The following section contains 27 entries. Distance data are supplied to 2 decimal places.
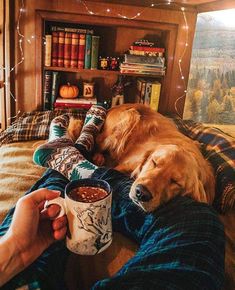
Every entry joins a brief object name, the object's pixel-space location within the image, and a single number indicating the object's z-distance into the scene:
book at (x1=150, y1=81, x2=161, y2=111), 2.34
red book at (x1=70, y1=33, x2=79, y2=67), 2.22
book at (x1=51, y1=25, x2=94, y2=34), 2.21
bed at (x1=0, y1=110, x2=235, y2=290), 0.84
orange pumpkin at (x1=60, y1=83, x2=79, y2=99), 2.30
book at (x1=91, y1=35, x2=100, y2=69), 2.23
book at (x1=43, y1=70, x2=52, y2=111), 2.27
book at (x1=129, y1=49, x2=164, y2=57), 2.28
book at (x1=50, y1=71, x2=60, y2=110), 2.29
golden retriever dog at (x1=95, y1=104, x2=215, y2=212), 1.00
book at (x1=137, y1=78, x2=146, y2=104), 2.36
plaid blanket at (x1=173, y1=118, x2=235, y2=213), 1.19
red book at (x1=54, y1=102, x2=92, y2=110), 2.26
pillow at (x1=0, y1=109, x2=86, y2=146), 1.78
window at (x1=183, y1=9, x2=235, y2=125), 1.82
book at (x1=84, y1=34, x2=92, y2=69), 2.23
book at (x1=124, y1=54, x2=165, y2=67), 2.23
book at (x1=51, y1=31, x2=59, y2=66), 2.21
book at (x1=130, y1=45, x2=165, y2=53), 2.27
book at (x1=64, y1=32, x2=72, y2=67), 2.21
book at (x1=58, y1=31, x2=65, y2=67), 2.21
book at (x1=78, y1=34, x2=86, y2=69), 2.23
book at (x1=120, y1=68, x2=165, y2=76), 2.25
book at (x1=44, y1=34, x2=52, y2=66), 2.17
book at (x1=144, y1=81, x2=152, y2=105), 2.35
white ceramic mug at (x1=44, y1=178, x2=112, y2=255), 0.62
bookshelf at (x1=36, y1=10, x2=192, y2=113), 2.13
